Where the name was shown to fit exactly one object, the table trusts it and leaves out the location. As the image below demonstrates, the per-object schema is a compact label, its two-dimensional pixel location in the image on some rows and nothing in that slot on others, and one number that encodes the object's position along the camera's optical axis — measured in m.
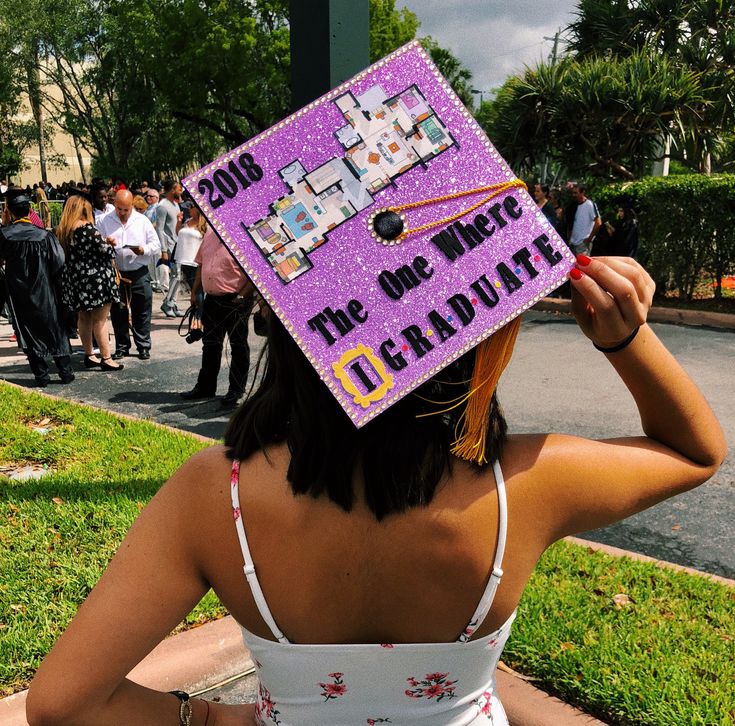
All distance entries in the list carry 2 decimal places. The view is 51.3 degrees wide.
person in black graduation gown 7.22
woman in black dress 7.48
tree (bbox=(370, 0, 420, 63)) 32.56
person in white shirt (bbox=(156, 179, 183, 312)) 11.94
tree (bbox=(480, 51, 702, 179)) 13.87
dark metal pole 2.68
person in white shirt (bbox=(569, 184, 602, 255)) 11.71
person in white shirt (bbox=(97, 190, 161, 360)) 8.12
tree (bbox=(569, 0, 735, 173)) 14.31
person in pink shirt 6.28
